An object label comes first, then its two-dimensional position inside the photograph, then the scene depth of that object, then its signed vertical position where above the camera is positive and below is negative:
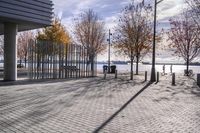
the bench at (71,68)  15.43 -0.46
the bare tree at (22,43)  33.58 +3.98
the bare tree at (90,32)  29.36 +5.40
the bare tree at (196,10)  16.28 +5.39
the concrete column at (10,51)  11.91 +0.83
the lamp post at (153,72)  14.36 -0.74
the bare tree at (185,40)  24.10 +3.43
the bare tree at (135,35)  22.27 +3.83
